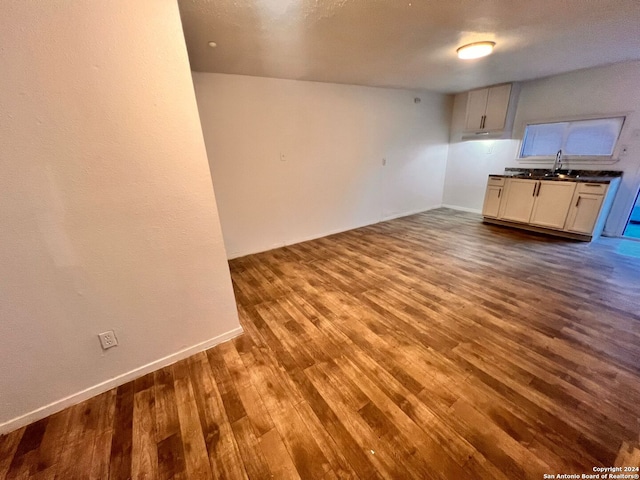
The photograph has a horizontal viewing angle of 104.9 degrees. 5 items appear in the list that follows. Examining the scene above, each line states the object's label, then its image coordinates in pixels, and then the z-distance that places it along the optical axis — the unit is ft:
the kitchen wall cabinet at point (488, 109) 13.82
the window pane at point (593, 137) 11.83
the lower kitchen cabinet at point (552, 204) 11.31
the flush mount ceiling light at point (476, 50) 7.91
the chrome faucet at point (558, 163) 13.32
